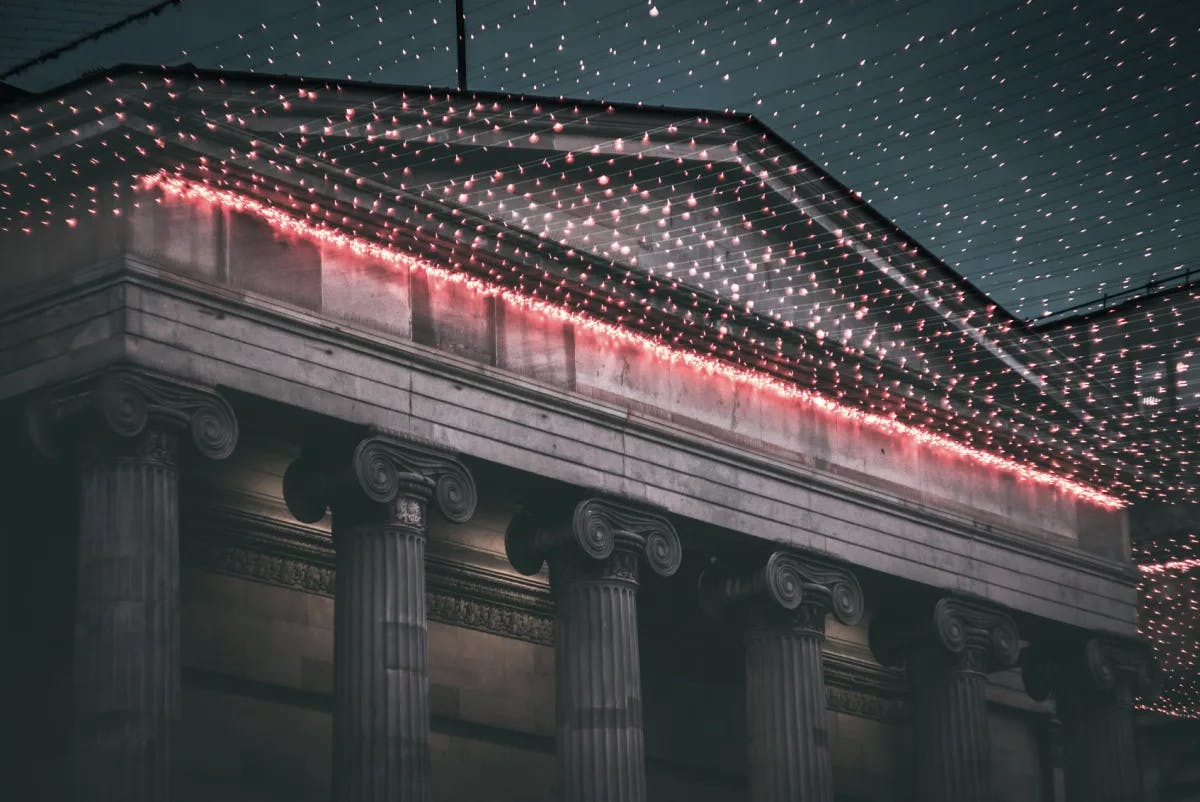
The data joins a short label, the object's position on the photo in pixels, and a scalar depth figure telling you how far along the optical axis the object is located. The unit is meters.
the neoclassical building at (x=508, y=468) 28.70
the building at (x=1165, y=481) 38.59
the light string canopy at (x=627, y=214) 29.12
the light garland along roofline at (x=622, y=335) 29.77
